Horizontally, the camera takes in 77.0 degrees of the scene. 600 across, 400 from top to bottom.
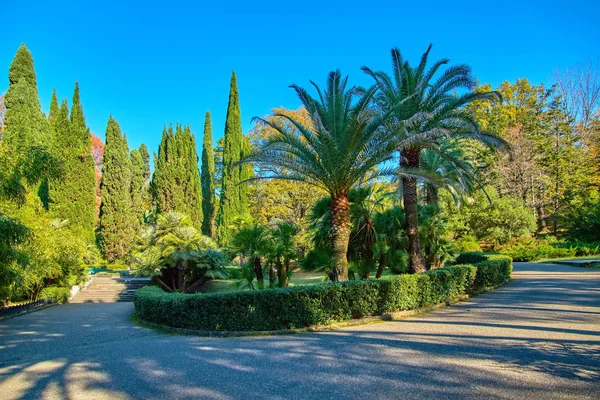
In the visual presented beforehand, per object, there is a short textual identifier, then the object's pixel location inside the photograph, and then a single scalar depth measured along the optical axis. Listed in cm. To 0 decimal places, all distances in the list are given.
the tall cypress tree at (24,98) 2391
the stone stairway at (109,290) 1993
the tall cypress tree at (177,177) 3541
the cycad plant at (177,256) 1923
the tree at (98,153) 5398
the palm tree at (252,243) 1316
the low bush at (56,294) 1716
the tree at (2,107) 3161
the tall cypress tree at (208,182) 3875
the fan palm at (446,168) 1435
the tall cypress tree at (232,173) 3244
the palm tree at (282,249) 1299
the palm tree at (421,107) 1297
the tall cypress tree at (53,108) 3339
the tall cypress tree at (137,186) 3494
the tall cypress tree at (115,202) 3161
